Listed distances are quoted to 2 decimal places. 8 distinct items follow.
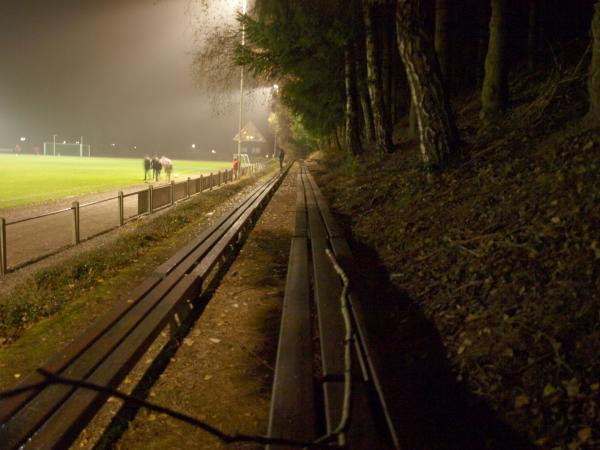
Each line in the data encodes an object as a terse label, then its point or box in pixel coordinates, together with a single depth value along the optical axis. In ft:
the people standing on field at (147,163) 96.45
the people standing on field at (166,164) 99.14
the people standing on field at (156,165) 96.12
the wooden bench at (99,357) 7.02
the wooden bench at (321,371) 6.85
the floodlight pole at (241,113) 97.39
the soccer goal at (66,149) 393.50
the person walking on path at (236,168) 95.04
